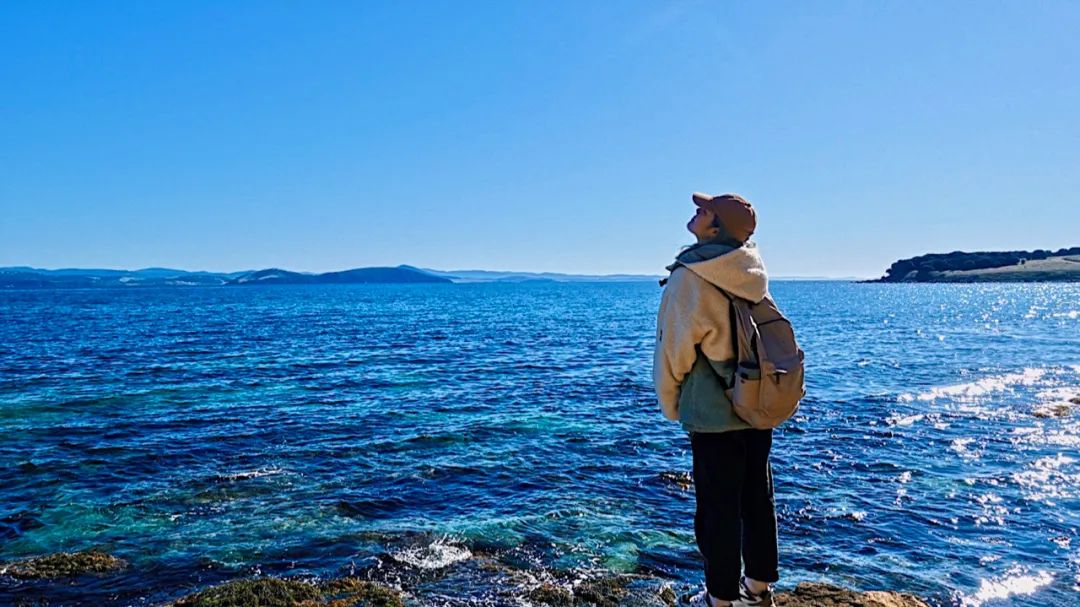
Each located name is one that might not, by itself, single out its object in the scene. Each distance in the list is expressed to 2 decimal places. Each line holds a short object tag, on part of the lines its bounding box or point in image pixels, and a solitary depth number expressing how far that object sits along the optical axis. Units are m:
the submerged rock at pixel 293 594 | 6.76
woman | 4.62
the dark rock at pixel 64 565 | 7.92
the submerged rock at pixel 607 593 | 6.96
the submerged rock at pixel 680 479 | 11.74
